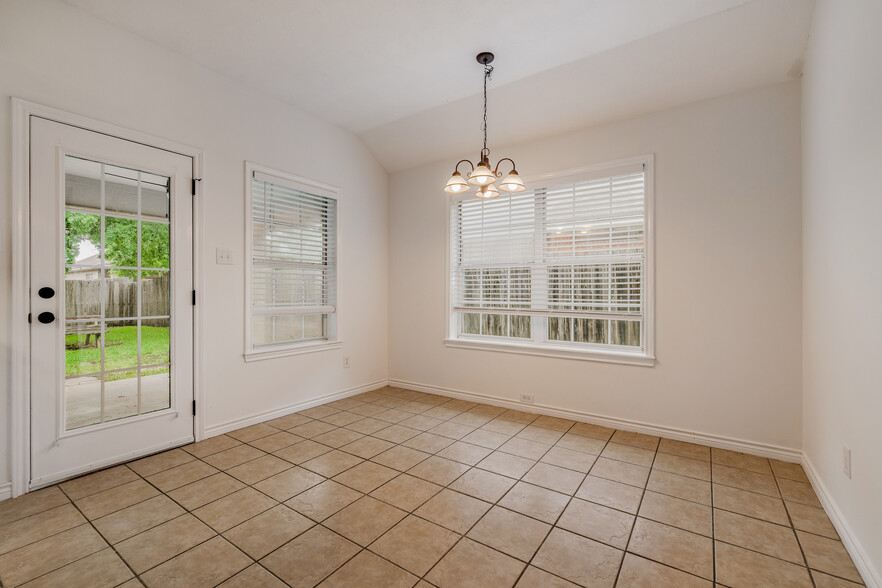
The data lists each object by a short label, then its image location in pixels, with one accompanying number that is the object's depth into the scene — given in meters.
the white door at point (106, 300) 2.38
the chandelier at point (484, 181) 2.58
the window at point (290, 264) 3.62
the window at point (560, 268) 3.39
